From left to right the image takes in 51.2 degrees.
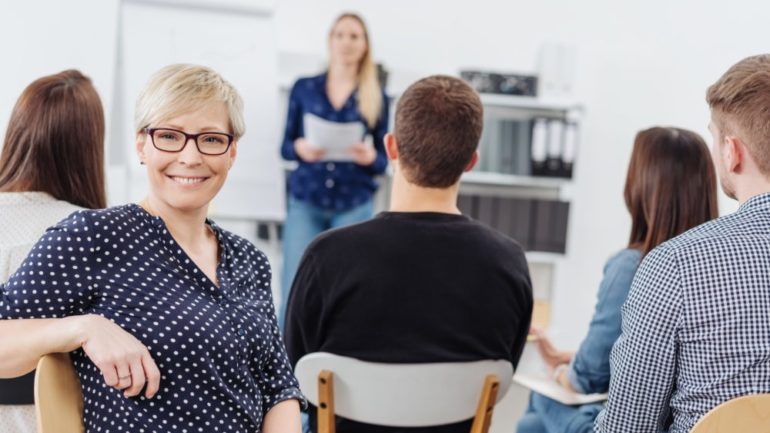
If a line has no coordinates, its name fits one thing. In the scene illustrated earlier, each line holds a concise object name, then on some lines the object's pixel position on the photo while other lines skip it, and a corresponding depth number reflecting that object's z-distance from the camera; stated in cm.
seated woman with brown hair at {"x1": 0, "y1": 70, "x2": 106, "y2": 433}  178
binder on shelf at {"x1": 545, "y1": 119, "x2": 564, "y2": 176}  412
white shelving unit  420
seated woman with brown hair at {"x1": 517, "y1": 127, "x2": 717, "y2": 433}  206
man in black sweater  182
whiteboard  388
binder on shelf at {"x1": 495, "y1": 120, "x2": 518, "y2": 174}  419
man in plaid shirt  138
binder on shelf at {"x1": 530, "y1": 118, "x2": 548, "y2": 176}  412
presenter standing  372
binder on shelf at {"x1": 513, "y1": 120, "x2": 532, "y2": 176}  420
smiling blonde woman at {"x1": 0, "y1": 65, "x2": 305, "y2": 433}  118
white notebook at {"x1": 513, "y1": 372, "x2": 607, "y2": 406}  205
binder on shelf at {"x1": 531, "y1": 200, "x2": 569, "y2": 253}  418
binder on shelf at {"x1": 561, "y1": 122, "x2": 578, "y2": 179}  413
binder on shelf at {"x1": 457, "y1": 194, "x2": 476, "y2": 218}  421
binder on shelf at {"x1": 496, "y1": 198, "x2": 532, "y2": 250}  418
